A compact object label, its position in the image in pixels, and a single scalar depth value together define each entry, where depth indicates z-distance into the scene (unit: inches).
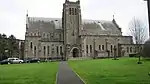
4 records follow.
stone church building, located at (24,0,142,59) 2265.2
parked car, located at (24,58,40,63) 1683.7
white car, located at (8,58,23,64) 1583.0
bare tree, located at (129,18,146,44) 1819.8
